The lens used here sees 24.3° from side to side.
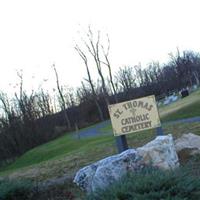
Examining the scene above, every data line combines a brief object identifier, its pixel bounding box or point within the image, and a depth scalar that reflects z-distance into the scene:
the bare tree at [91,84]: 68.15
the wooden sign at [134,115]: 12.87
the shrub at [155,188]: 5.59
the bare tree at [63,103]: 76.12
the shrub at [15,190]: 10.09
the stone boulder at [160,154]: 8.94
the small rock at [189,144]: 11.48
